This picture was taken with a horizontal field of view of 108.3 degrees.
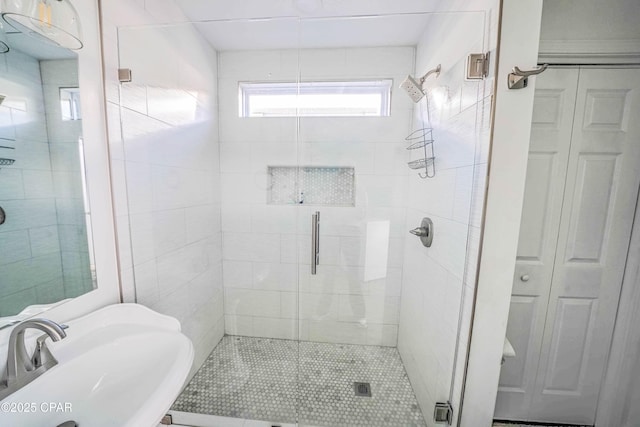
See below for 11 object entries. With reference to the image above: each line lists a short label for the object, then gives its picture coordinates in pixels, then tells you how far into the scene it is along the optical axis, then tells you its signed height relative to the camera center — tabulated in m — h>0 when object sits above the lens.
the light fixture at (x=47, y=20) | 0.72 +0.52
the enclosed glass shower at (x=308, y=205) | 1.16 -0.15
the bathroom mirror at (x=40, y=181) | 0.72 -0.02
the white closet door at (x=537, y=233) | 1.14 -0.24
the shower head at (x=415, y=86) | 1.30 +0.56
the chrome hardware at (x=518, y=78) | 0.83 +0.40
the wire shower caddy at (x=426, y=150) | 1.45 +0.23
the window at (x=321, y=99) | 1.78 +0.65
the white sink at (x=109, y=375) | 0.67 -0.65
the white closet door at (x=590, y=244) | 1.13 -0.29
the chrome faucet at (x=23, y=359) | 0.64 -0.55
